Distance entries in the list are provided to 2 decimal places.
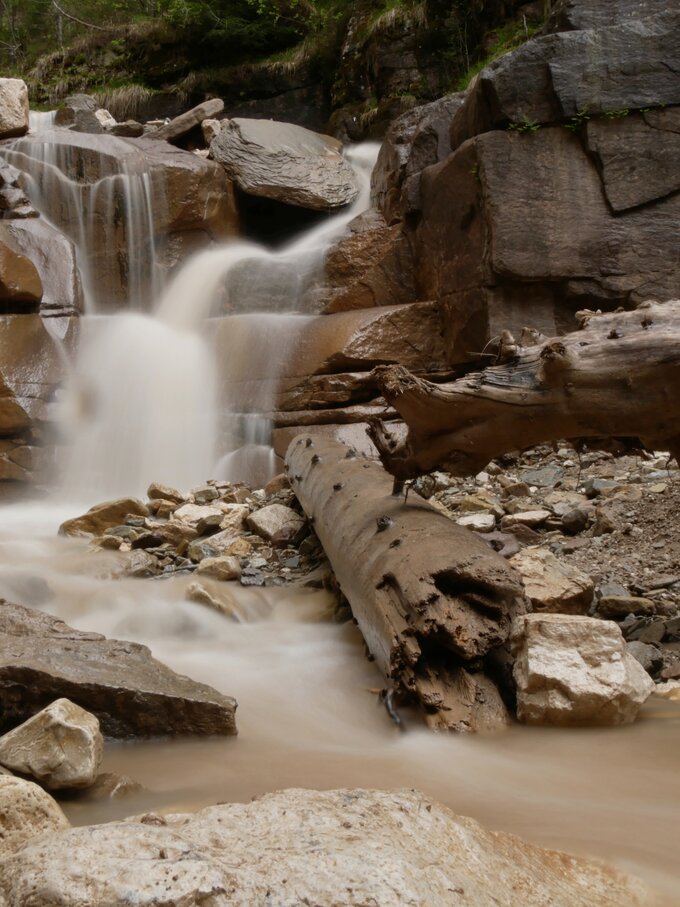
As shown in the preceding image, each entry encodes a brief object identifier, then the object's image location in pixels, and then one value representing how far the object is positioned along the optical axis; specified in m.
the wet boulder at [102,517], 6.21
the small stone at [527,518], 5.07
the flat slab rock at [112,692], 2.52
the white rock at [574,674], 2.59
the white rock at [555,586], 3.34
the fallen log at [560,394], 3.14
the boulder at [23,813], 1.62
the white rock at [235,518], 6.04
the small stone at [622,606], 3.56
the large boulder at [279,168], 12.38
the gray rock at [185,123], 15.61
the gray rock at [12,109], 12.77
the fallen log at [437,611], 2.64
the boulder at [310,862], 1.21
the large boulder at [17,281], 8.72
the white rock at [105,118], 17.01
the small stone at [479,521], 5.07
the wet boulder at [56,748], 2.06
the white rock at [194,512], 6.27
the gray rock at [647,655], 3.08
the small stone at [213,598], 4.14
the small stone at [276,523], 5.66
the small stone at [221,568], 4.89
